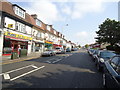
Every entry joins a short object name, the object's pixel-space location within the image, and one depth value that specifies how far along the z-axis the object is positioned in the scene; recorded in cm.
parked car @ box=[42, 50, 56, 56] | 1934
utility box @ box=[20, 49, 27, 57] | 1545
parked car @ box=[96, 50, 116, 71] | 727
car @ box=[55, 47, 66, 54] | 2795
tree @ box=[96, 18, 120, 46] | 3648
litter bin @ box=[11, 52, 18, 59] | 1326
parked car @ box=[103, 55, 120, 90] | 292
